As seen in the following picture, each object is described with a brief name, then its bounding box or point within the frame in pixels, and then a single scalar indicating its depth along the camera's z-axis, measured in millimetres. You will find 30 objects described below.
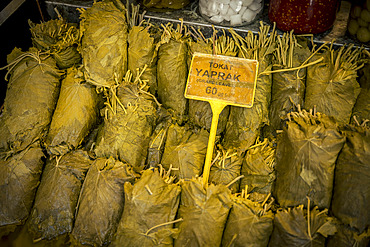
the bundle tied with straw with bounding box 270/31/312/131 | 1742
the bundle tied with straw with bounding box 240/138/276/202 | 1658
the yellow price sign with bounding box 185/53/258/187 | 1591
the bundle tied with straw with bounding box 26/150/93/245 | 1748
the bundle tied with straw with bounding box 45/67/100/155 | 1844
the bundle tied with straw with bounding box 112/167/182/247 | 1538
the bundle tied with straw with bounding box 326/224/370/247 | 1412
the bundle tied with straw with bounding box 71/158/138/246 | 1660
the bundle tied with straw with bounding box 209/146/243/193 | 1712
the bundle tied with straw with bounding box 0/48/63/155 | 1858
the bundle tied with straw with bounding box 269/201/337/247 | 1413
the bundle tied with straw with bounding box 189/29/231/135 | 1832
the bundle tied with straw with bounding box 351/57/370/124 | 1674
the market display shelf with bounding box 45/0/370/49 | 1854
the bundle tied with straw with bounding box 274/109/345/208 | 1480
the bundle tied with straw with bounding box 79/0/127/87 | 1847
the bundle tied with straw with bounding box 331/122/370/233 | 1424
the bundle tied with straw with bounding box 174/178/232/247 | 1524
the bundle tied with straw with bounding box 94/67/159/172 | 1770
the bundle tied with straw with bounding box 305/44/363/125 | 1678
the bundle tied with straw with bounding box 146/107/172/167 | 1806
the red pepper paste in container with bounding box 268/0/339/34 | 1690
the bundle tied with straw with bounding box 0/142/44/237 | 1805
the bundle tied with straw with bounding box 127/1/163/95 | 1877
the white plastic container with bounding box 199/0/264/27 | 1862
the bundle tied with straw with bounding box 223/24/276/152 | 1743
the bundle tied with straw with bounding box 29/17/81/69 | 1984
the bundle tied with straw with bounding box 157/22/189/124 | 1861
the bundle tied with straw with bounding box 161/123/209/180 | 1743
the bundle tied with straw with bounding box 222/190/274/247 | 1491
